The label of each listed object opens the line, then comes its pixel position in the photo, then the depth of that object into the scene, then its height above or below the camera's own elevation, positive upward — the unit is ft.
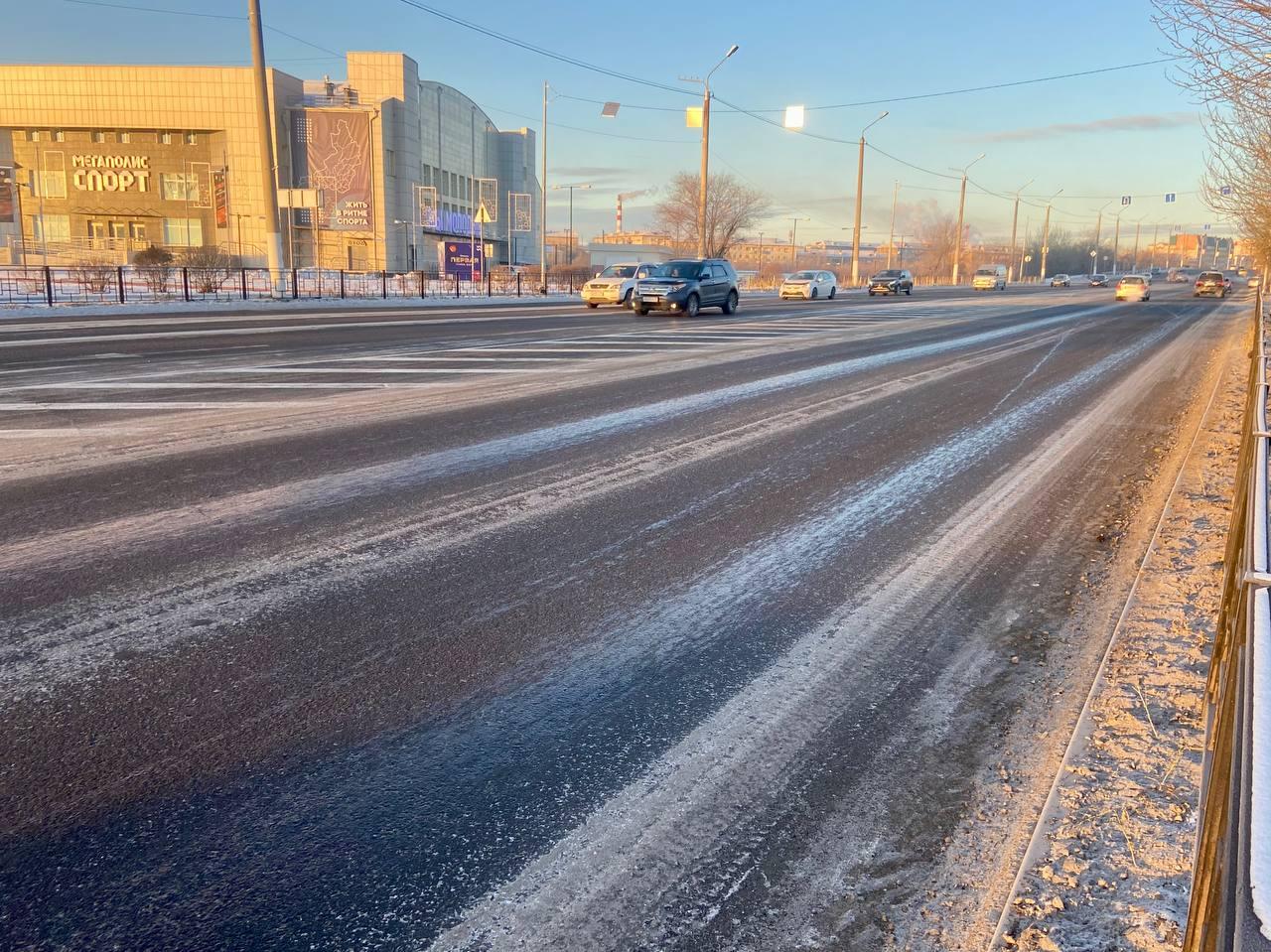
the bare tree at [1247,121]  31.07 +7.59
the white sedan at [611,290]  113.70 -0.03
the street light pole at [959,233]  261.89 +17.47
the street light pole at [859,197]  191.21 +19.54
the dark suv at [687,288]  89.66 +0.20
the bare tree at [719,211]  263.90 +22.62
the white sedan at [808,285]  143.54 +1.01
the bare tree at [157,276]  109.09 +0.98
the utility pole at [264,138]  94.17 +15.00
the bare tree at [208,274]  108.88 +1.32
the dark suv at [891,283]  174.09 +1.86
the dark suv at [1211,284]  184.44 +2.43
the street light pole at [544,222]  157.45 +11.57
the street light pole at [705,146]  137.76 +21.45
